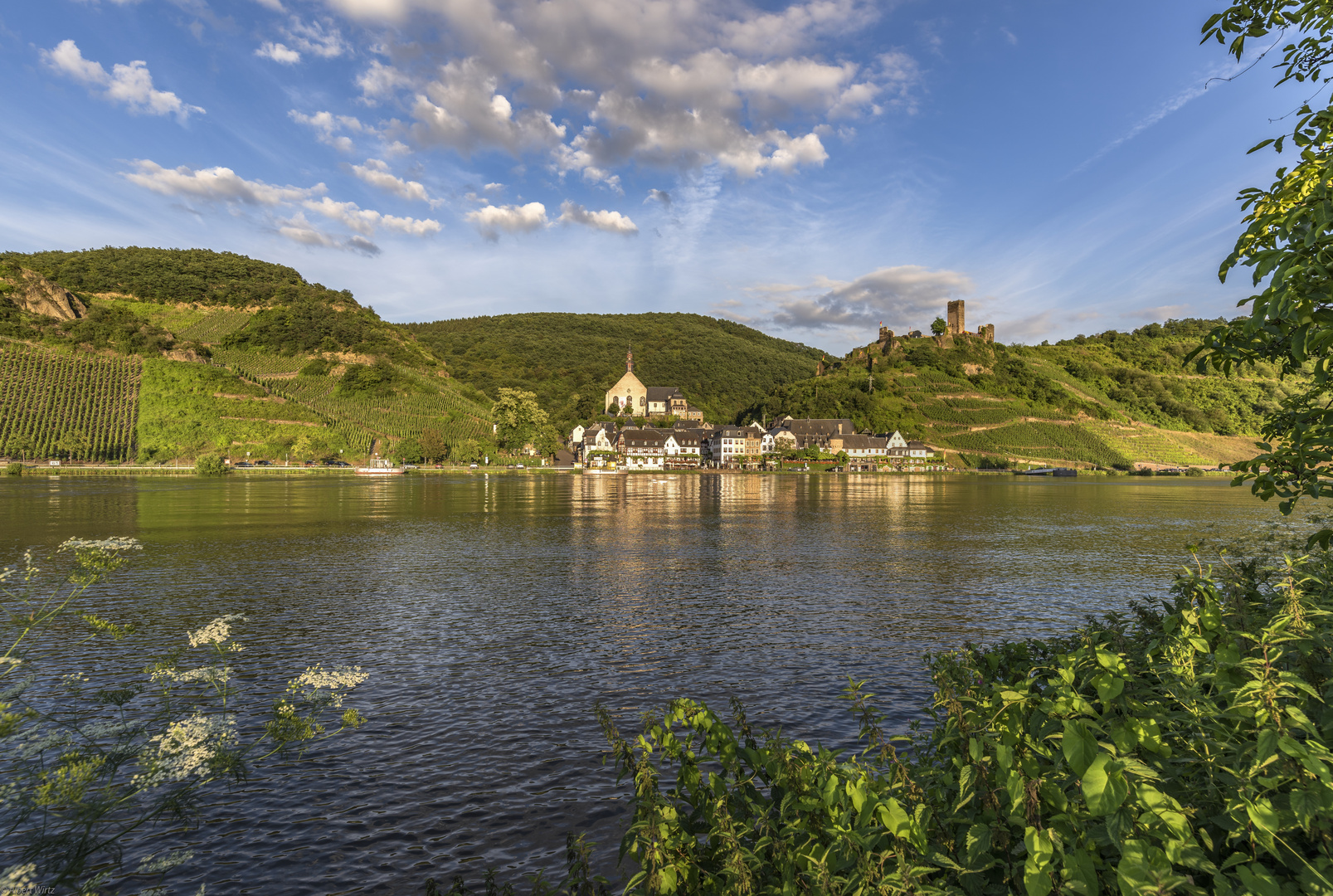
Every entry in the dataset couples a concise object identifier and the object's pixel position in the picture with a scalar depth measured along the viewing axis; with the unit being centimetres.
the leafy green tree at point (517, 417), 15212
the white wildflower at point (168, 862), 557
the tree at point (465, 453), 15125
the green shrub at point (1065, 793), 332
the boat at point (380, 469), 12925
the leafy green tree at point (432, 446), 14712
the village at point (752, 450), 17975
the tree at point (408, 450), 14512
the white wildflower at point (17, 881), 476
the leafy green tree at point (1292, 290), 525
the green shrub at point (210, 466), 10238
